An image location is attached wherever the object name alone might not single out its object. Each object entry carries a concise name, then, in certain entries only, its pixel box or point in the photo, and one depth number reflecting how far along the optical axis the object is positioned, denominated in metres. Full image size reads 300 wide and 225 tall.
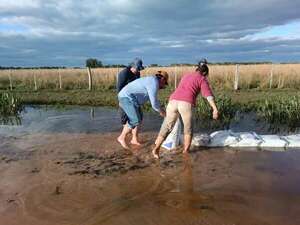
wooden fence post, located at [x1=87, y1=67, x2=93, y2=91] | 13.54
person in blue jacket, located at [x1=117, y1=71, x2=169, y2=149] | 4.35
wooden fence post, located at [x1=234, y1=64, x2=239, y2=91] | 12.54
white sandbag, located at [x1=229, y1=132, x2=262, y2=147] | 5.02
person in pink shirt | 4.29
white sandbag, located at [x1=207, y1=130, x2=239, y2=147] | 5.04
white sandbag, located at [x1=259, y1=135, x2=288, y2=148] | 5.01
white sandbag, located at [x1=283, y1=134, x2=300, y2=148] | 5.01
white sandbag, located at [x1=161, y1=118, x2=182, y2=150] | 4.90
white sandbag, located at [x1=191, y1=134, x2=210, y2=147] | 5.08
